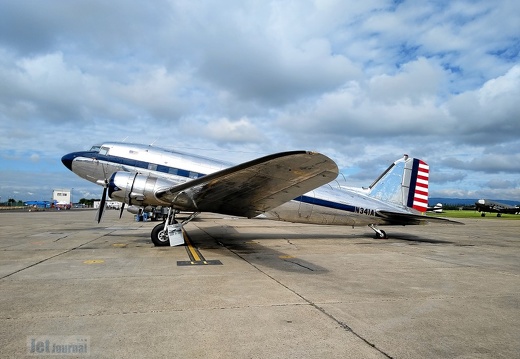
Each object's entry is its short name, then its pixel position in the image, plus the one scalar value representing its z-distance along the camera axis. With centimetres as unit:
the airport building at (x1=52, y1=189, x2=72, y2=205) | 9762
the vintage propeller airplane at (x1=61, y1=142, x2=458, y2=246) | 902
